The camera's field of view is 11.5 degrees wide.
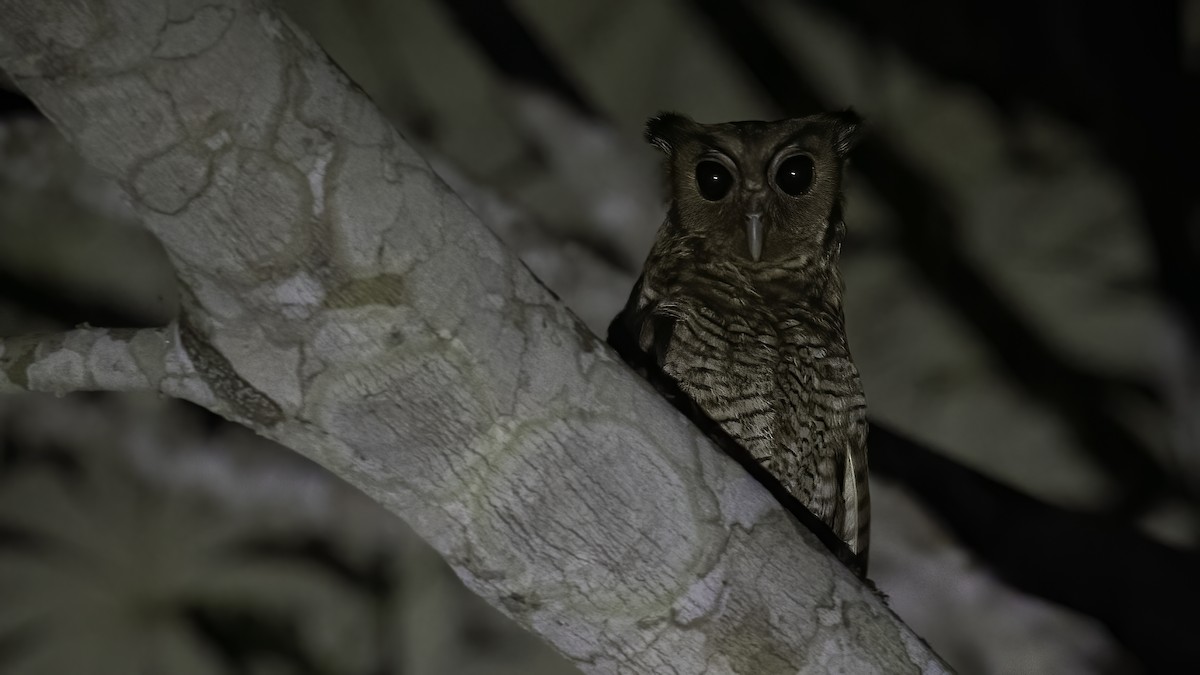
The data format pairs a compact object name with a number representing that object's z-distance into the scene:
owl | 4.21
